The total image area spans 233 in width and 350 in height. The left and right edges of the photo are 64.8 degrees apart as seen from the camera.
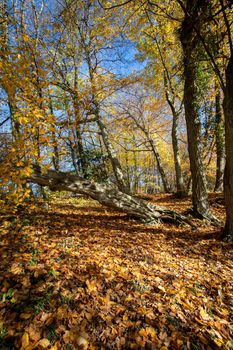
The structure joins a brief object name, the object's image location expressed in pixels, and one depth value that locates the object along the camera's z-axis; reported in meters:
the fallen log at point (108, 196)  4.95
